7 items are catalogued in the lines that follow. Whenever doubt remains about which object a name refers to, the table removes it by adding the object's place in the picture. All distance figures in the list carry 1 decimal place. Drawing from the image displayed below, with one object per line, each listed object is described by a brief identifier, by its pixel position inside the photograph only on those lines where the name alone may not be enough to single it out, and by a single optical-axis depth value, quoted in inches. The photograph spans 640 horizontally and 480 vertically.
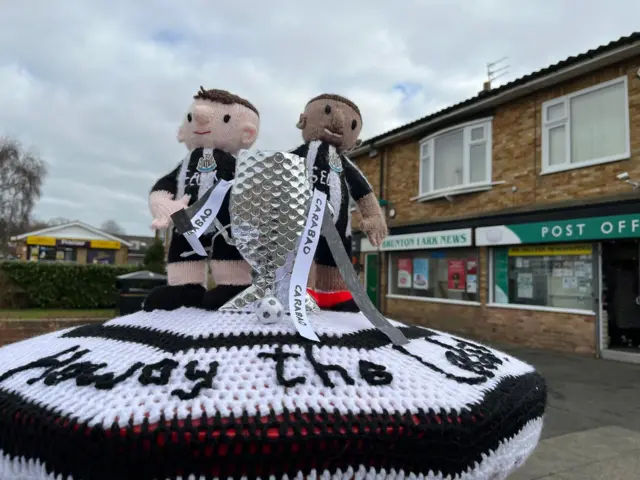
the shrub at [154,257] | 674.8
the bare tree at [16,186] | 1050.7
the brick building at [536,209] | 336.5
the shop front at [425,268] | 444.8
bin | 223.3
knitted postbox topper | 38.3
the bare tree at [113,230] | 1987.3
